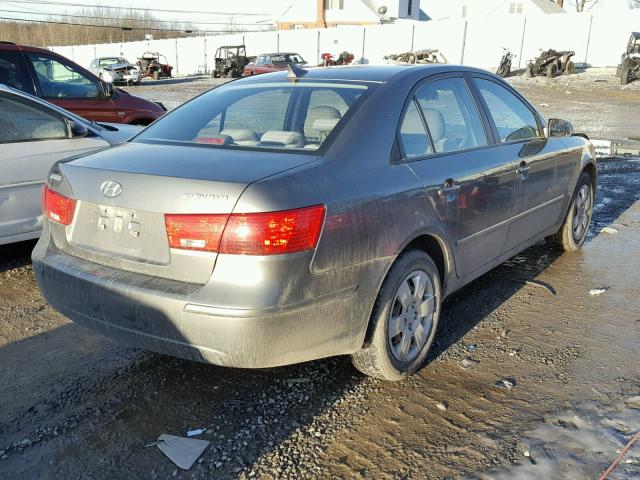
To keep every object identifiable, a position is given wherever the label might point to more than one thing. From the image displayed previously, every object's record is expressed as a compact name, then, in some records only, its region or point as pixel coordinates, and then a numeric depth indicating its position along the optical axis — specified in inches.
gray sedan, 99.3
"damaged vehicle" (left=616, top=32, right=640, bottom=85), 1021.8
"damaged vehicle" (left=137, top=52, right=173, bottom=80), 1658.5
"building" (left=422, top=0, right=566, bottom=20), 2118.6
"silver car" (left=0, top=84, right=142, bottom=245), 189.5
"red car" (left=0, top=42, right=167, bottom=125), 297.9
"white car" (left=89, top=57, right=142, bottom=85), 1409.9
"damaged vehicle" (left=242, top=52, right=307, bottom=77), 1314.0
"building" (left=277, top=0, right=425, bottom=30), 2181.3
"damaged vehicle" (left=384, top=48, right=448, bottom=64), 1291.8
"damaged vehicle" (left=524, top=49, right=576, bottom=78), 1170.0
